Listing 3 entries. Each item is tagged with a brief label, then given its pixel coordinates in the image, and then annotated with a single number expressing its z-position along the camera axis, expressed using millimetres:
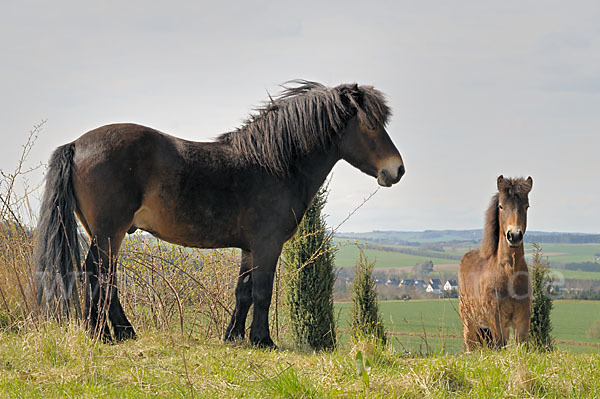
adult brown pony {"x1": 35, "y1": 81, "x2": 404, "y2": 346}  10570
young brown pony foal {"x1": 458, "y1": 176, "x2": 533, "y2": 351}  13523
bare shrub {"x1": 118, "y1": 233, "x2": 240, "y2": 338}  15883
